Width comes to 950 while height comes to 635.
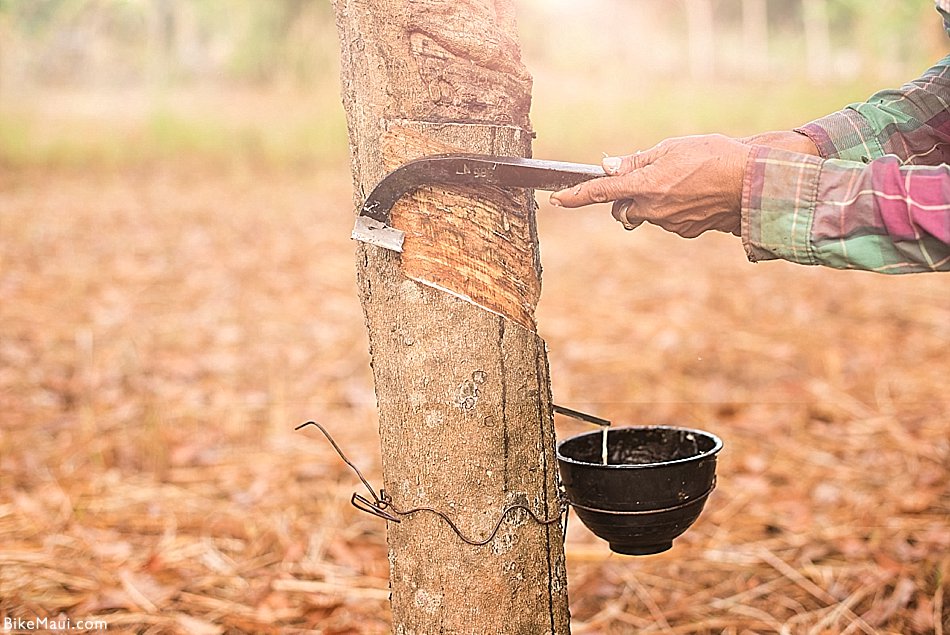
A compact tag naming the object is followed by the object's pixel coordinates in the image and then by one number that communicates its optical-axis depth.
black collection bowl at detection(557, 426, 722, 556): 1.68
